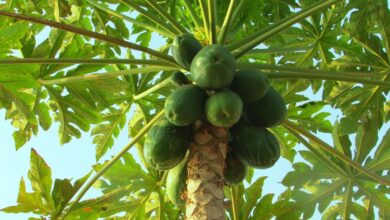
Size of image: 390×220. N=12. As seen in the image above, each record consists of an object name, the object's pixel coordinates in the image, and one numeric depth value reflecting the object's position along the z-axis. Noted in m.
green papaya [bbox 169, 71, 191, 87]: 2.89
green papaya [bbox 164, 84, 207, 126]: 2.54
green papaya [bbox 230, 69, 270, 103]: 2.65
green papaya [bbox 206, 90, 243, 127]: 2.44
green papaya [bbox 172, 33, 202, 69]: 2.84
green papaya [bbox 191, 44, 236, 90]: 2.51
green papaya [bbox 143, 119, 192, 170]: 2.68
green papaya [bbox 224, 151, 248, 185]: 2.86
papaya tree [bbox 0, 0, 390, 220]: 2.64
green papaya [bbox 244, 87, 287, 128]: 2.75
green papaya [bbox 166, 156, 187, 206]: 2.92
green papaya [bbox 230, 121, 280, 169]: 2.67
